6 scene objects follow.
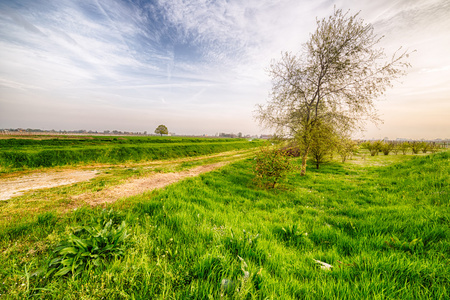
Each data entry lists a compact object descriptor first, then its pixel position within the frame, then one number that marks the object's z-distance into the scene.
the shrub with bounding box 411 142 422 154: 34.55
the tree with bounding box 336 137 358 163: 11.08
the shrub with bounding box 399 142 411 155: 34.70
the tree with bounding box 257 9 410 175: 9.67
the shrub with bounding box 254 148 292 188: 8.59
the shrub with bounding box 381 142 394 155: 34.78
